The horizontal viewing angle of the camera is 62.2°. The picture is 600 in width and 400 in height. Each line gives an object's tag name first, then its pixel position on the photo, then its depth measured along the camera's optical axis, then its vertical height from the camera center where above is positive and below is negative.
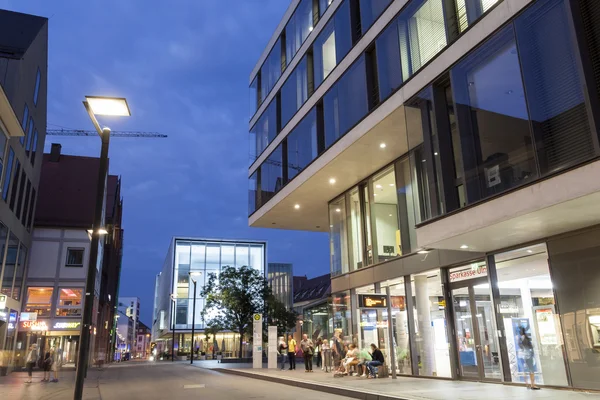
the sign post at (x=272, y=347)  26.59 -0.23
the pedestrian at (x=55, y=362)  21.22 -0.57
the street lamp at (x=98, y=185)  9.11 +3.05
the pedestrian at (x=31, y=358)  22.54 -0.45
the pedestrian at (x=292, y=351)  24.37 -0.44
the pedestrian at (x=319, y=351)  24.09 -0.45
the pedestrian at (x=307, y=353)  22.29 -0.48
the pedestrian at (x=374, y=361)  17.19 -0.69
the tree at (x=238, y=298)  40.81 +3.68
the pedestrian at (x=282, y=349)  25.06 -0.33
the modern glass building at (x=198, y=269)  64.81 +9.73
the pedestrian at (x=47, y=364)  21.50 -0.67
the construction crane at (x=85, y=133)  104.25 +44.52
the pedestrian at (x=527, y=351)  13.10 -0.37
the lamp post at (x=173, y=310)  61.66 +4.42
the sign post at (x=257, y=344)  27.73 -0.05
